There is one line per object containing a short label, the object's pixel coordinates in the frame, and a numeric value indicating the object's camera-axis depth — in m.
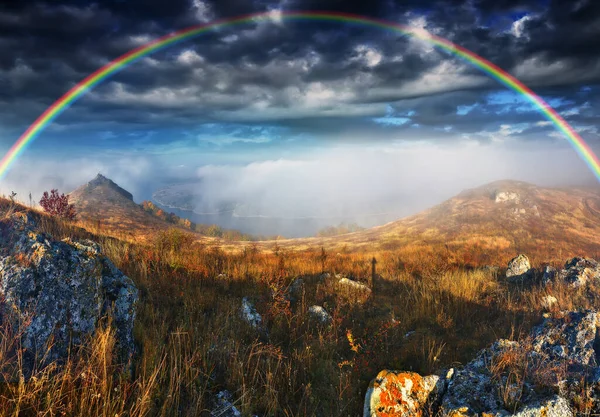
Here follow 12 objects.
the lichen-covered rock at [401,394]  3.53
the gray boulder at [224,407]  3.50
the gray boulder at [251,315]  5.95
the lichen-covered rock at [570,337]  4.67
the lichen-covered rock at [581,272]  9.38
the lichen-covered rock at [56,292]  3.37
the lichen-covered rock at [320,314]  6.51
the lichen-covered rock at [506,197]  29.66
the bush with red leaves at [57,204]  14.06
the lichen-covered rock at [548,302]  7.62
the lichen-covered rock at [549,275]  9.96
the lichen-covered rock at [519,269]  11.35
